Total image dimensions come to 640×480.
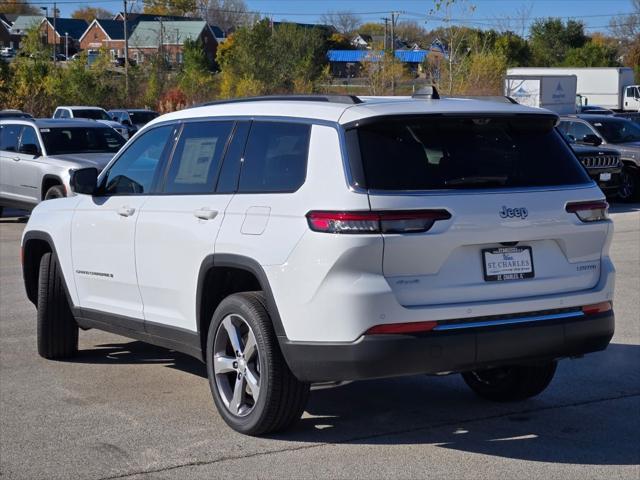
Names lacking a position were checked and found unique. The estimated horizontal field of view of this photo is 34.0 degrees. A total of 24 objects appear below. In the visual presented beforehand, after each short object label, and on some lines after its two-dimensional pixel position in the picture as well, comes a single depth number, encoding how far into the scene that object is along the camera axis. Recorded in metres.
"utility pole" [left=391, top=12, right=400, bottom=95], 47.11
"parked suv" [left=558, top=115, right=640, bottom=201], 21.75
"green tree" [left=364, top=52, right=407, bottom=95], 47.34
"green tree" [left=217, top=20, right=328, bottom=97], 55.16
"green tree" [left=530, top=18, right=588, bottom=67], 74.45
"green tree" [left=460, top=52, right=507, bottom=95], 41.94
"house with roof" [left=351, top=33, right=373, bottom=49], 100.59
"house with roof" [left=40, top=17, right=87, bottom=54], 119.00
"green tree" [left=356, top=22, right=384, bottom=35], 114.62
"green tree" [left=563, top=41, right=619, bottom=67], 69.94
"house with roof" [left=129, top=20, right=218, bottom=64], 77.87
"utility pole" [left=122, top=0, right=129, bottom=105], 55.61
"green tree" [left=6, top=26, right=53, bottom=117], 43.25
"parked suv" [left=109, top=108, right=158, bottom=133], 37.96
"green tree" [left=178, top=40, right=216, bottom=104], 55.44
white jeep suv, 5.33
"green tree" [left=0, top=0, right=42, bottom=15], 131.62
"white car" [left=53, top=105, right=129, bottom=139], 35.58
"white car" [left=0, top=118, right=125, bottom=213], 17.08
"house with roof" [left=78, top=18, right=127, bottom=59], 114.06
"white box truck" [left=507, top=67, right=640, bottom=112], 54.09
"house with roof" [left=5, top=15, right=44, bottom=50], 125.50
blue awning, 50.49
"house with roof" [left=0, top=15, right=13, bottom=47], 124.02
